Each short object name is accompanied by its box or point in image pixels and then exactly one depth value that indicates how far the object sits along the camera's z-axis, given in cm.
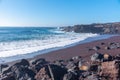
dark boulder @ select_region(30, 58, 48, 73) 449
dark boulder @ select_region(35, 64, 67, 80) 388
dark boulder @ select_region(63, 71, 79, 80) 375
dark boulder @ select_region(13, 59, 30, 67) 522
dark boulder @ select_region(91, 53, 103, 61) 564
